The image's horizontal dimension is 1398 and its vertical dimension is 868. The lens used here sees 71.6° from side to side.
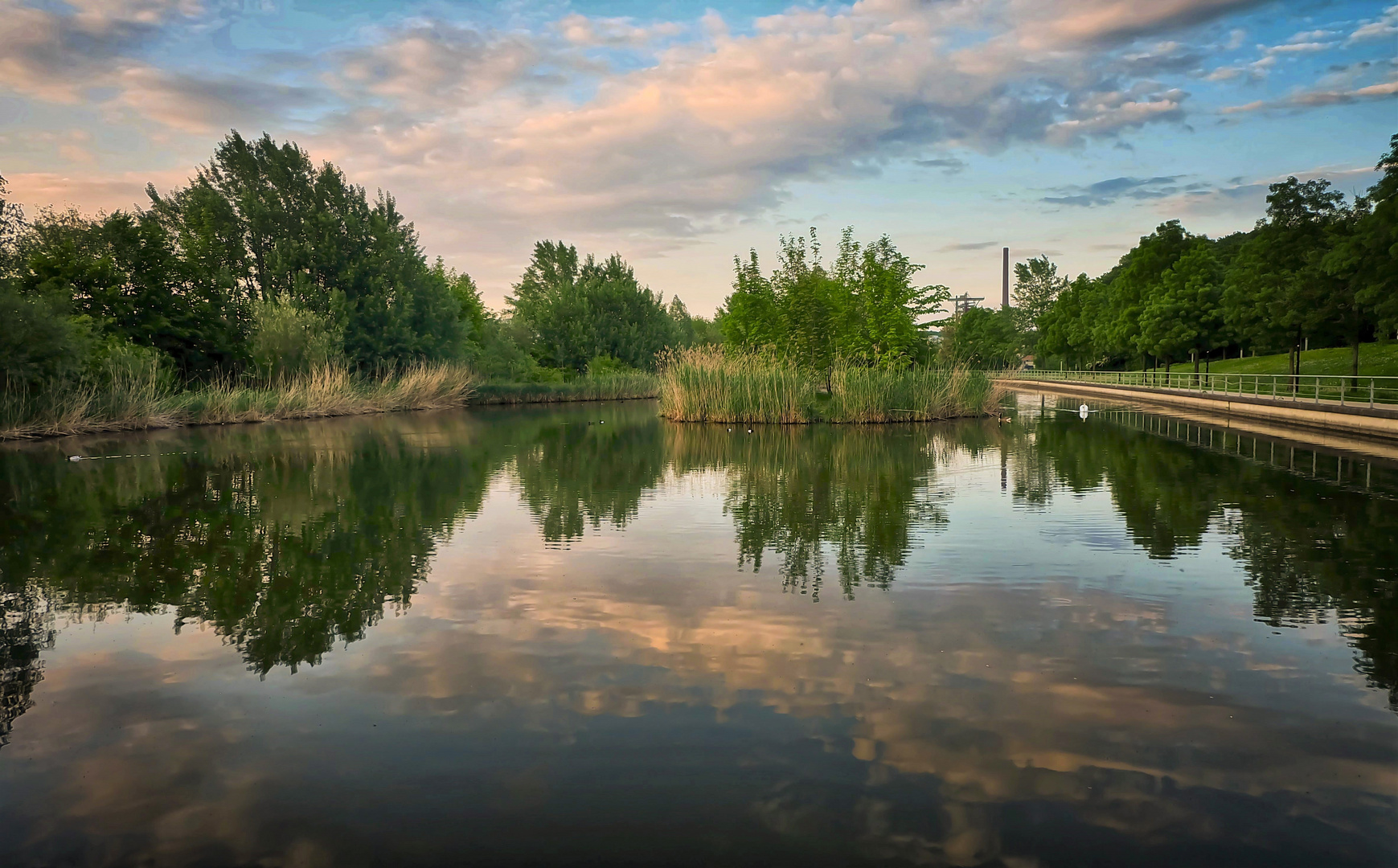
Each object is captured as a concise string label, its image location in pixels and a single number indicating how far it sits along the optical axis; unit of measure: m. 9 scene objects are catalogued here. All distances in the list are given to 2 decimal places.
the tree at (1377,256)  33.75
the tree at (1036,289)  115.06
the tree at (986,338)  102.25
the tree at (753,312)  36.75
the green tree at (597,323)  64.44
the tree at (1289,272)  41.28
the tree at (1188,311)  59.72
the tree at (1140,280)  70.19
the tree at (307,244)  47.03
